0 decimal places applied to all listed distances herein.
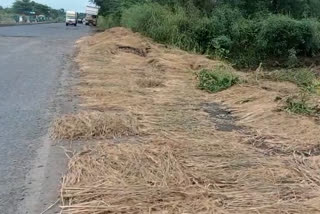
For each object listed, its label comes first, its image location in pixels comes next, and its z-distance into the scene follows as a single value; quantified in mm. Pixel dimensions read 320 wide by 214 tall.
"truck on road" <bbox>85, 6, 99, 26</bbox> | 60656
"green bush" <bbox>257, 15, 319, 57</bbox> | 19781
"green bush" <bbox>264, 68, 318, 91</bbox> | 9621
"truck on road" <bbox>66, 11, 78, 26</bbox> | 60812
